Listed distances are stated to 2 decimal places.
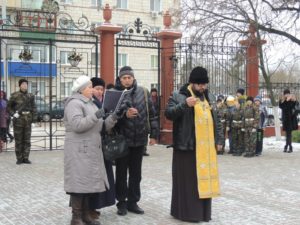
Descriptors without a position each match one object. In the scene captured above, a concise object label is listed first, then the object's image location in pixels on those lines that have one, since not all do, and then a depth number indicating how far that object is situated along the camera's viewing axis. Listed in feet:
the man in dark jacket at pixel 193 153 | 19.81
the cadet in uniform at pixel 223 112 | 44.37
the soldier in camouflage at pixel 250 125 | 41.68
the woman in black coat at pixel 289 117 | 45.03
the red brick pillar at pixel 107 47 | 46.57
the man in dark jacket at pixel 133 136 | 20.34
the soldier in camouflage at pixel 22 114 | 35.65
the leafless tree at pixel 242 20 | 52.49
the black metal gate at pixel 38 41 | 43.60
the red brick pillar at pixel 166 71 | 49.96
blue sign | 46.93
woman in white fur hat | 17.67
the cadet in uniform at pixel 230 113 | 43.83
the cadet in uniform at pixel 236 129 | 42.73
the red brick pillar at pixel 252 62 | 52.80
